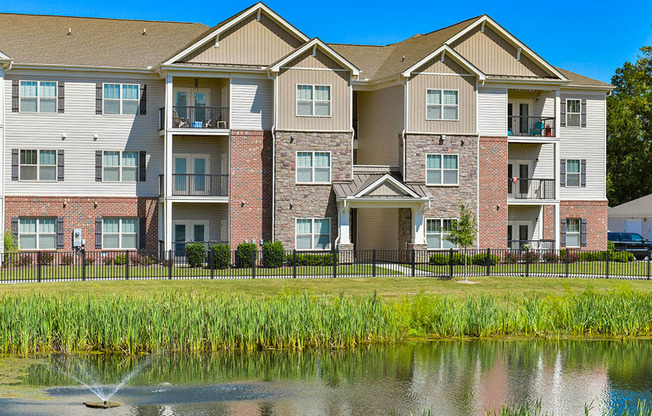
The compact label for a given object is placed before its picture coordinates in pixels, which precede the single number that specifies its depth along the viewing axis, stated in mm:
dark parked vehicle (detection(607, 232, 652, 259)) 47862
